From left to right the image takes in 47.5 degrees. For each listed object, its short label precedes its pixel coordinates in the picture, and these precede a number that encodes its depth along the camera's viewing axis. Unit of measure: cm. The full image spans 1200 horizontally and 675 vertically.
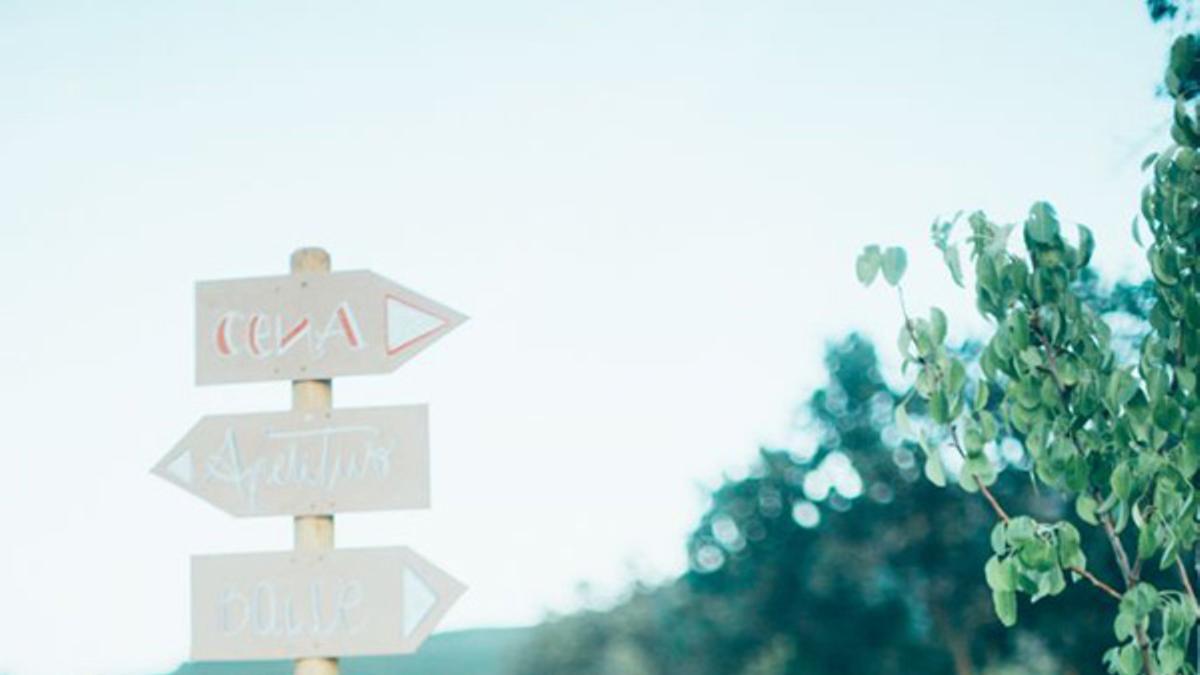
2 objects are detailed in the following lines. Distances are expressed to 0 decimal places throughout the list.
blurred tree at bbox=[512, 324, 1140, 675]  4131
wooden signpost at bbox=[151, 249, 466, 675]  457
